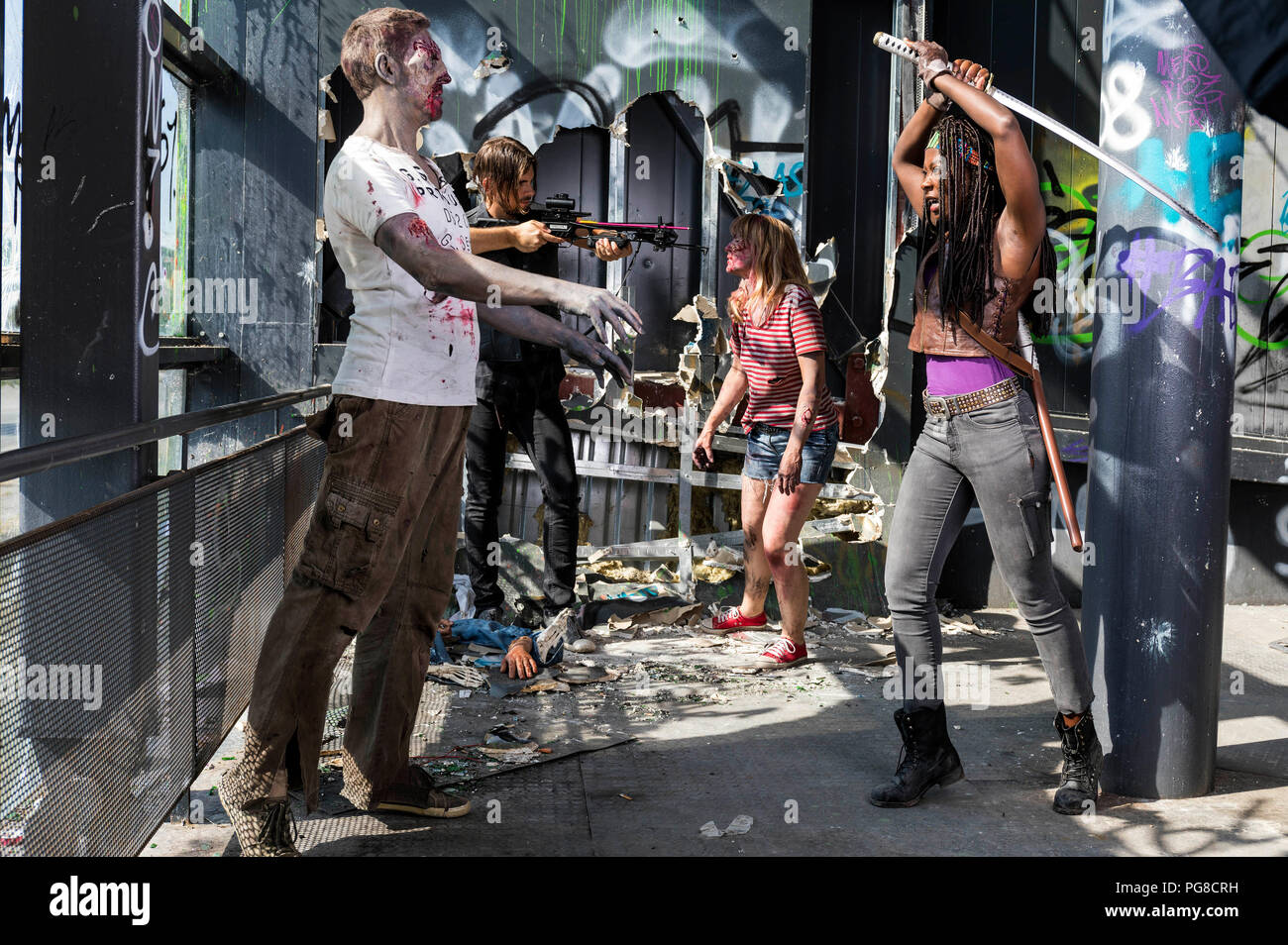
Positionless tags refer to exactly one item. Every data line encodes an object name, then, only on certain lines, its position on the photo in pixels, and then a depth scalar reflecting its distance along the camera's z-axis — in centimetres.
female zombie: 590
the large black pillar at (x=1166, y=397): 391
